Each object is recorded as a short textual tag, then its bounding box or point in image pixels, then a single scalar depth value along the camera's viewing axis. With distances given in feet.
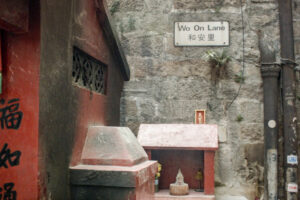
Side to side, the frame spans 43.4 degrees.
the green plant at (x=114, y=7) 18.32
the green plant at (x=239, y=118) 17.34
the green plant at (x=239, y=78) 17.56
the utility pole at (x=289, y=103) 16.47
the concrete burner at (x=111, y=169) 10.21
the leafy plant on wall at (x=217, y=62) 17.26
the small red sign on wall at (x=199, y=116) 17.02
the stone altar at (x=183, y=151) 14.58
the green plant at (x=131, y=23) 18.16
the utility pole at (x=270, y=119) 16.58
